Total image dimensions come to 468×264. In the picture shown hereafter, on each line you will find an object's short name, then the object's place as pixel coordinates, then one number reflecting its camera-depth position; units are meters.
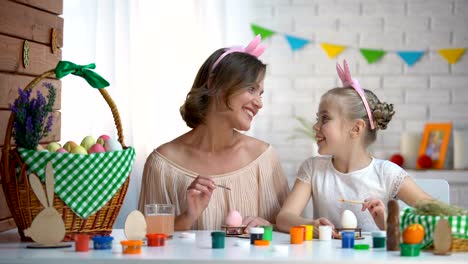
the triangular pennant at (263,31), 4.64
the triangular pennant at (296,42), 4.64
